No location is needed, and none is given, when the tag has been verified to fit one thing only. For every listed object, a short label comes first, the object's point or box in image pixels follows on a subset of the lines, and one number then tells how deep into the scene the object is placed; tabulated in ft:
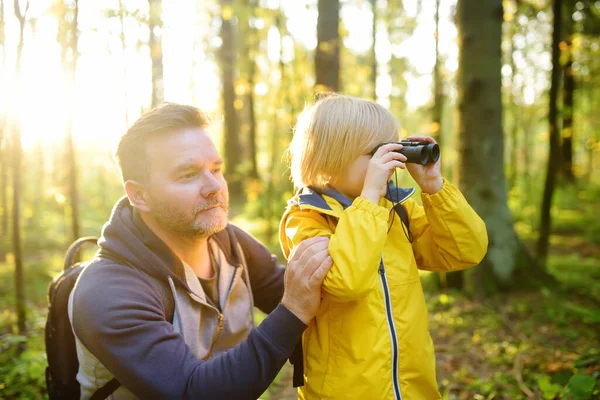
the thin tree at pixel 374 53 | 47.37
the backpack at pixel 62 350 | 7.14
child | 5.77
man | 5.78
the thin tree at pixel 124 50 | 16.09
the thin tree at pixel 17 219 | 12.82
